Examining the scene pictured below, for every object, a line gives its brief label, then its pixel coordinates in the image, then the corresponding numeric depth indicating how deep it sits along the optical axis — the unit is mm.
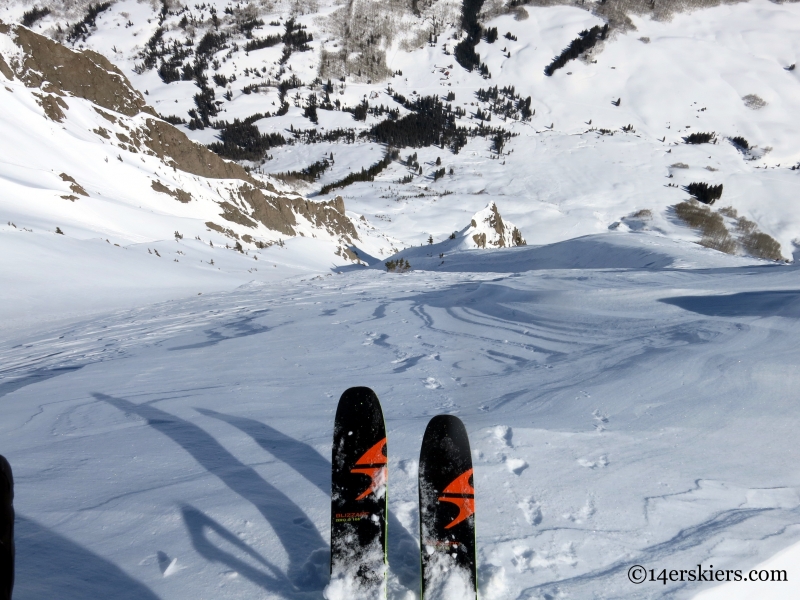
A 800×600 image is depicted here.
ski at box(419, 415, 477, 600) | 1624
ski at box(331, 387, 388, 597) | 1640
